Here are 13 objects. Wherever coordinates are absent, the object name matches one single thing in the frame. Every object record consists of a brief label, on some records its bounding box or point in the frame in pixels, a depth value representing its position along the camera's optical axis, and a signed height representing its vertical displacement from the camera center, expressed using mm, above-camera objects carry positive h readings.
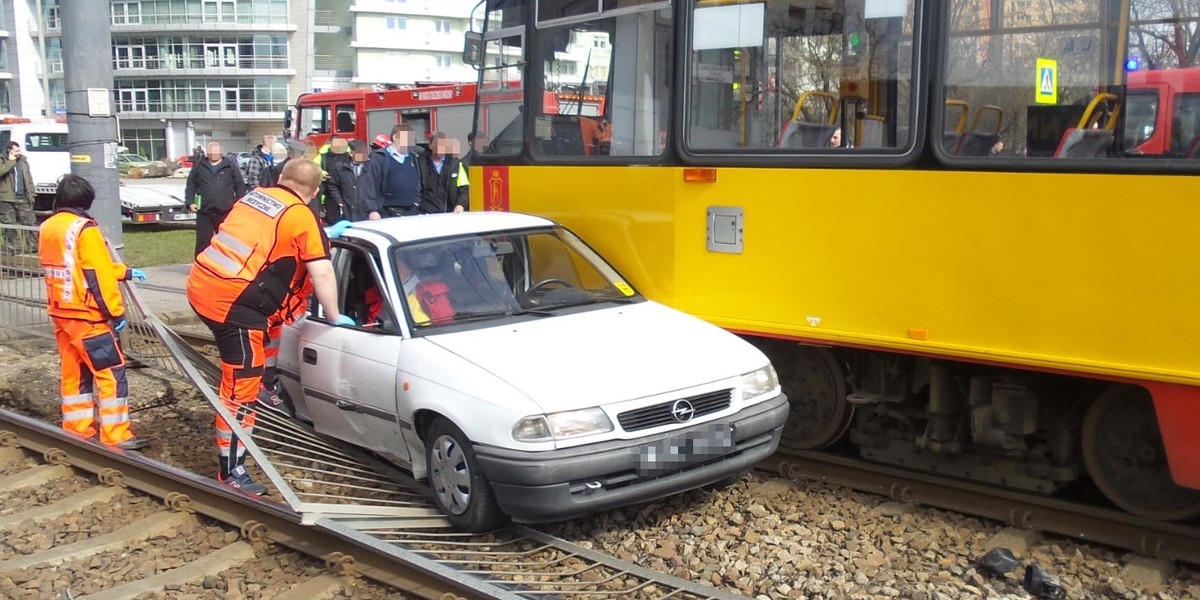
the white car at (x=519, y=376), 4934 -1080
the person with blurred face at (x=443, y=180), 10875 -256
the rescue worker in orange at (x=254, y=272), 5730 -617
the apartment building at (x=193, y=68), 74625 +5903
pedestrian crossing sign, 5141 +331
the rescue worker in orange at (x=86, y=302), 6605 -889
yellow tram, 4867 -286
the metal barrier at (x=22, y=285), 9648 -1163
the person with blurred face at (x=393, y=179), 10445 -238
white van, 23062 +128
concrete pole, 9414 +552
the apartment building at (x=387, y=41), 74938 +7849
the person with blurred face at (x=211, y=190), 12406 -406
